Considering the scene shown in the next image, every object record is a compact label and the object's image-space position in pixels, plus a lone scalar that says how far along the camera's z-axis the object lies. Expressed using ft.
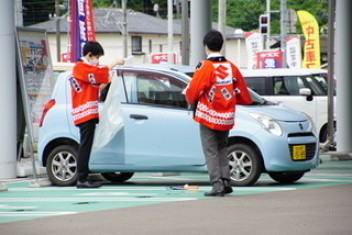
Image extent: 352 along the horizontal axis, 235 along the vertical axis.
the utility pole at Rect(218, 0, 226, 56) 127.44
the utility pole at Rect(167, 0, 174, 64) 175.15
